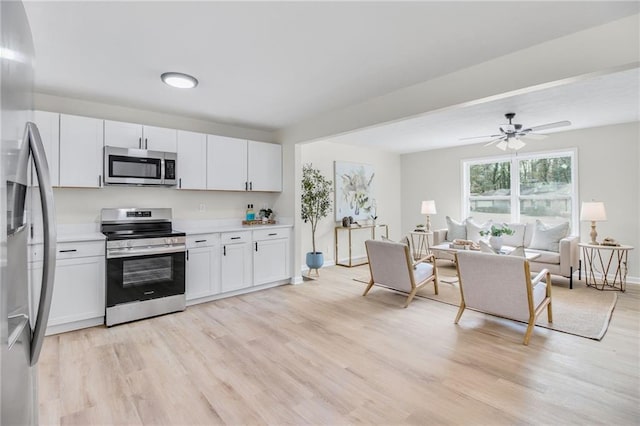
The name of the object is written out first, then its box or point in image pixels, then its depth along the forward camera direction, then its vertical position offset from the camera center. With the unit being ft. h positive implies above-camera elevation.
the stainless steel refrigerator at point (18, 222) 2.31 -0.08
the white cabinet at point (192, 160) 13.30 +2.23
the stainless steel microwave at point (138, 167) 11.57 +1.75
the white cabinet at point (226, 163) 14.12 +2.25
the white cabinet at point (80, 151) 10.80 +2.12
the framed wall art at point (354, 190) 21.13 +1.62
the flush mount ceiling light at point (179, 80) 9.55 +4.03
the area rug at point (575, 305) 10.47 -3.54
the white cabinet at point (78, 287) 10.11 -2.36
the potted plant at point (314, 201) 18.15 +0.74
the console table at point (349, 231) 20.41 -1.12
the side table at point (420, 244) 23.53 -2.25
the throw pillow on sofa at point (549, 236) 16.60 -1.12
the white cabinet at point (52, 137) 10.40 +2.48
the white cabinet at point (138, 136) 11.67 +2.92
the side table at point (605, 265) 15.07 -2.58
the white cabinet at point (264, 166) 15.43 +2.32
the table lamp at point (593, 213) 15.29 +0.07
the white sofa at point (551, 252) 15.40 -1.89
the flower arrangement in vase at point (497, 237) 14.90 -1.05
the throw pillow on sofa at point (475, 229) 19.65 -0.88
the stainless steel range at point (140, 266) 10.85 -1.86
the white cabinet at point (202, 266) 12.80 -2.10
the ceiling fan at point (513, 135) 13.94 +3.48
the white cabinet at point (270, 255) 14.83 -1.96
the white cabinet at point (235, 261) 13.70 -2.03
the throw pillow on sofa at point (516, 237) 18.26 -1.28
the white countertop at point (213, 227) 13.22 -0.63
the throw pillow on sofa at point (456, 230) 20.45 -1.00
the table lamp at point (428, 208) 22.25 +0.42
